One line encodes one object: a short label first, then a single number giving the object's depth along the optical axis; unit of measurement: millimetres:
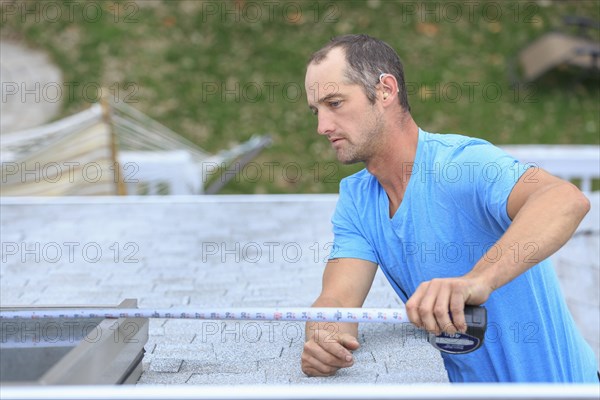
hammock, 14328
